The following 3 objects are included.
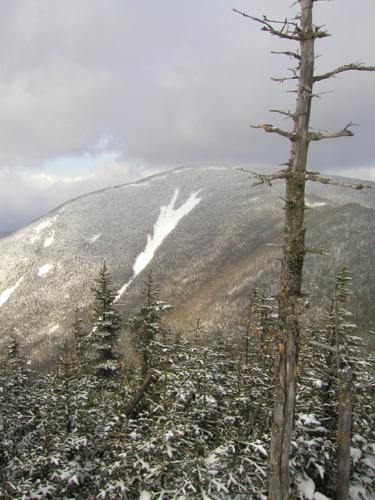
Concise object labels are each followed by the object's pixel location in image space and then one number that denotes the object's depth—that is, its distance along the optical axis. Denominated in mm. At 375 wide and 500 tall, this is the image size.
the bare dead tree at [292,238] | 6637
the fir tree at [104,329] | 23938
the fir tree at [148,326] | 21047
